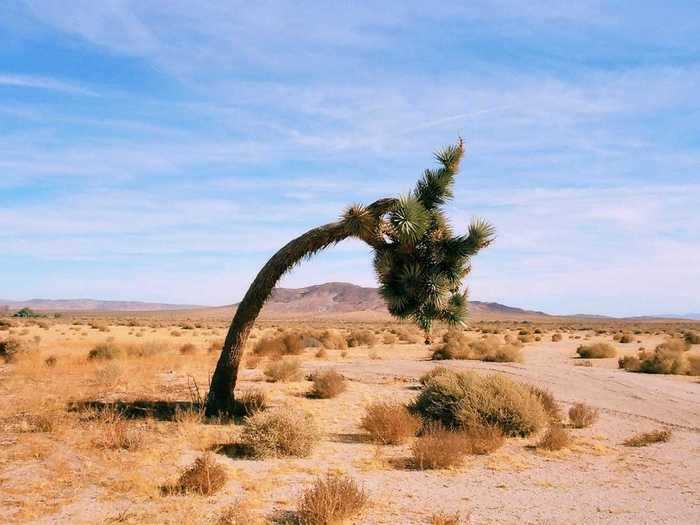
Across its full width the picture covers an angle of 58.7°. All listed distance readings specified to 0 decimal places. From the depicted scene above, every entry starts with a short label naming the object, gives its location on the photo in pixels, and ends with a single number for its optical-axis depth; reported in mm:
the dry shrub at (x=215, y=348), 28391
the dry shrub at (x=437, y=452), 8992
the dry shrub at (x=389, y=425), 10641
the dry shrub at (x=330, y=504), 6340
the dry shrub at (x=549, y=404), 12359
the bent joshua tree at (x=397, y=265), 11602
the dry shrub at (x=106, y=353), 22016
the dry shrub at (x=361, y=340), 36031
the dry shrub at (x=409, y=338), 39406
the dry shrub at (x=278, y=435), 9445
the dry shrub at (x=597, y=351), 29312
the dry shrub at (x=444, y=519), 6348
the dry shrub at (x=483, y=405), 11164
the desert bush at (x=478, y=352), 25984
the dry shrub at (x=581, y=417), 12133
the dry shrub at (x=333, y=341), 33500
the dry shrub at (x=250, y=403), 12366
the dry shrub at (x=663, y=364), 22375
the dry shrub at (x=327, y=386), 15320
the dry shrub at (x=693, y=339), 37656
